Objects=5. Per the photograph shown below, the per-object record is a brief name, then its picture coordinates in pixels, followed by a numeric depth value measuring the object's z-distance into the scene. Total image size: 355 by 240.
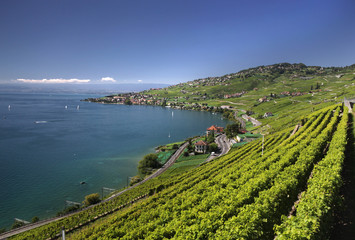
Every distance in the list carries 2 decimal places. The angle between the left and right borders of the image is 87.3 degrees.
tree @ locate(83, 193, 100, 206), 38.38
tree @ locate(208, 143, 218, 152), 68.44
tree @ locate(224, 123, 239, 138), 81.12
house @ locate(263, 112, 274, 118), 120.45
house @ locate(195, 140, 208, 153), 68.75
